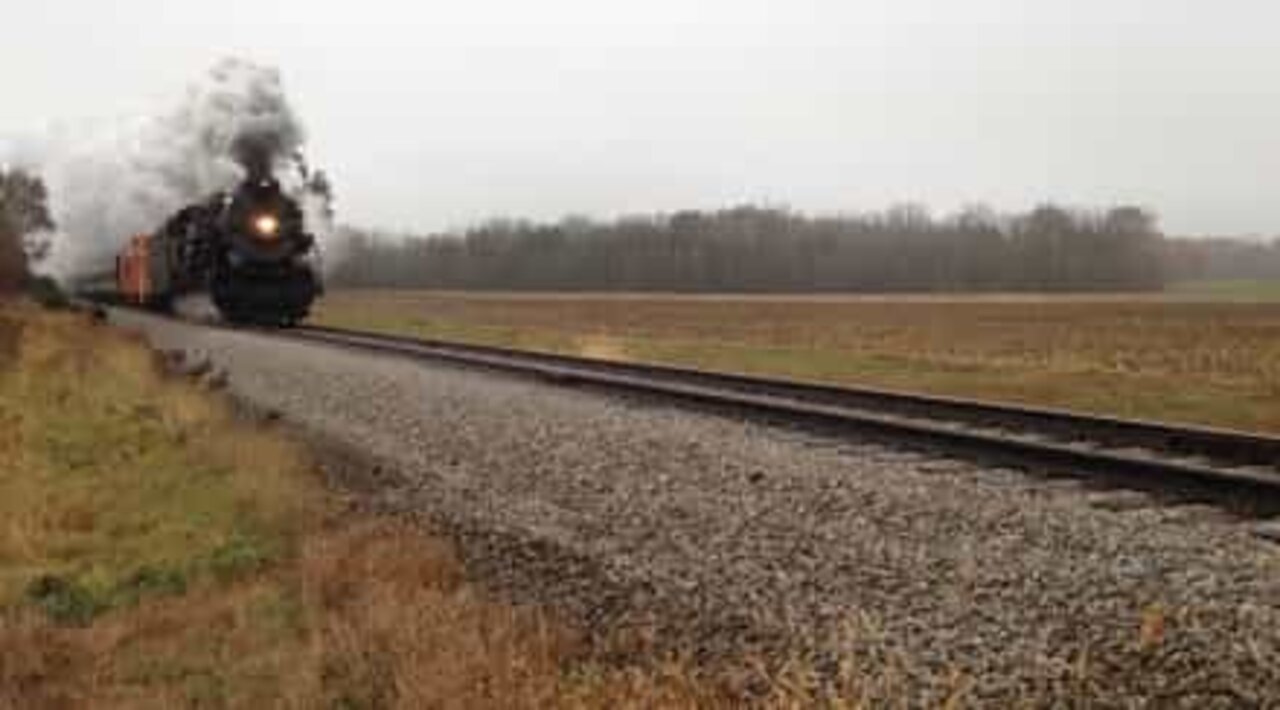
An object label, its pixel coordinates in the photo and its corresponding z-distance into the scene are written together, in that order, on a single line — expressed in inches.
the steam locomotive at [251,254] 1242.0
